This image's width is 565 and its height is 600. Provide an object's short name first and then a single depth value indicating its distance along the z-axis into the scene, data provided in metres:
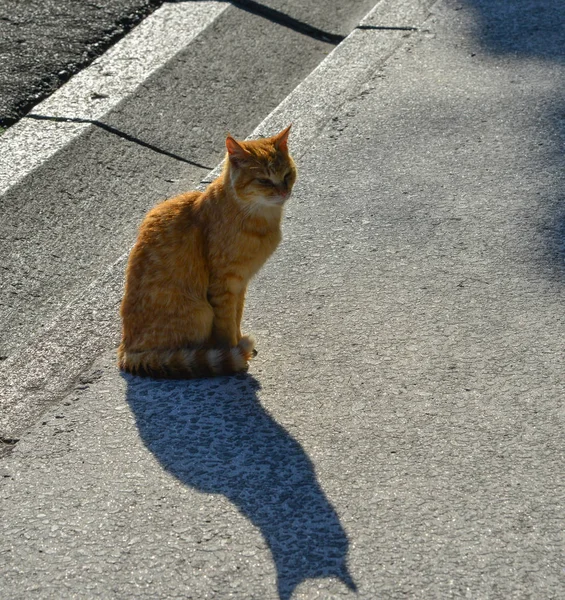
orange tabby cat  3.36
